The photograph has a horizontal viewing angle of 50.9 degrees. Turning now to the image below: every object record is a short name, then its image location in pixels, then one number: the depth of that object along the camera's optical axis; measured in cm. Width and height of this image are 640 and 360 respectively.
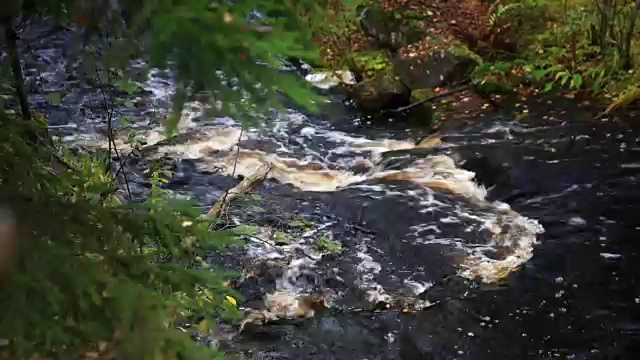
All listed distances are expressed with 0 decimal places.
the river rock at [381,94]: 1069
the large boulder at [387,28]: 1252
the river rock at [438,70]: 1116
